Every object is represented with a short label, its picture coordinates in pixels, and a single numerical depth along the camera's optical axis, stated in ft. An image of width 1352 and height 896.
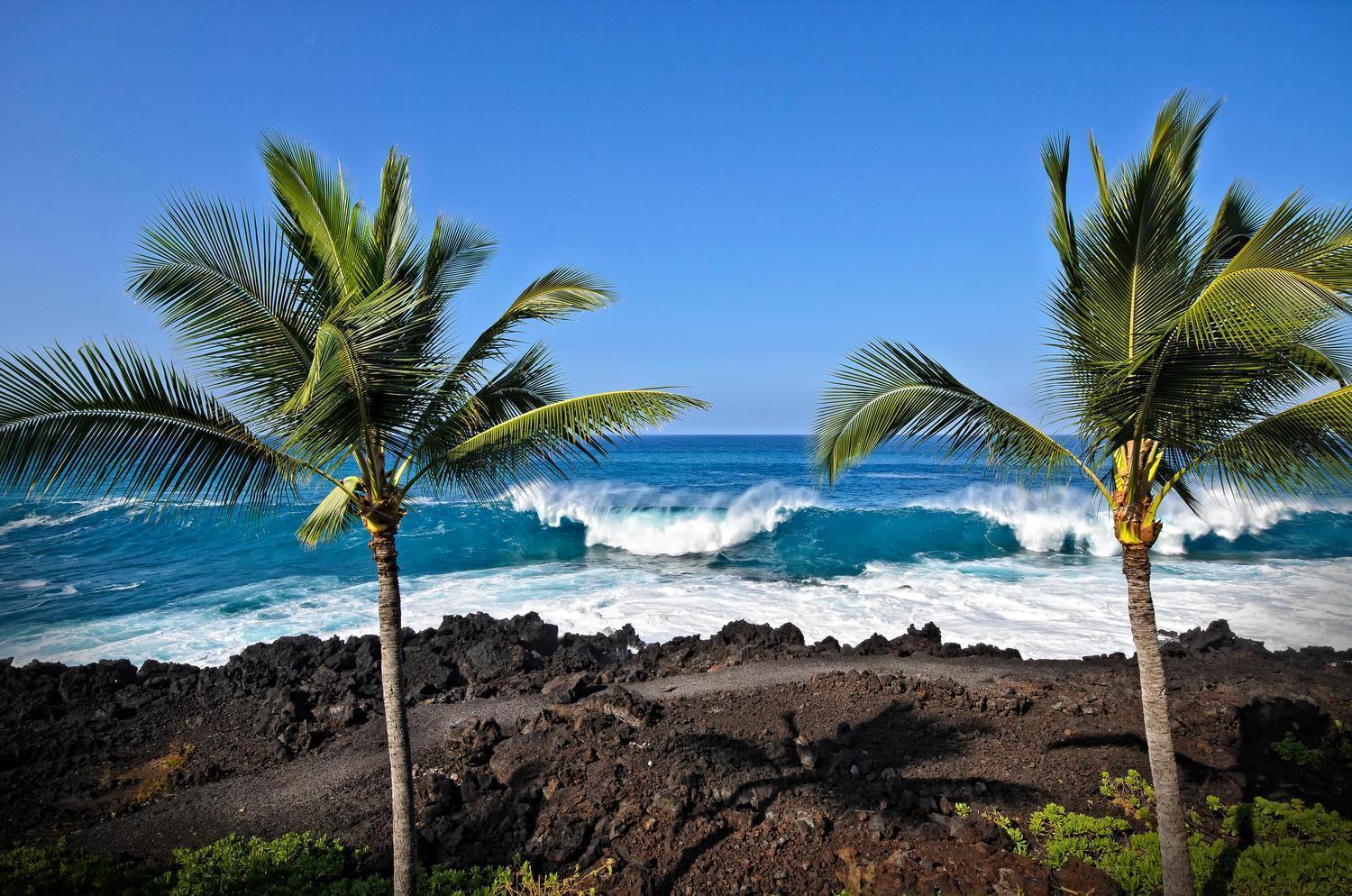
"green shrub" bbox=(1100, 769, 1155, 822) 21.85
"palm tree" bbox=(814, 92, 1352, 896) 13.75
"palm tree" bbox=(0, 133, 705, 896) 14.66
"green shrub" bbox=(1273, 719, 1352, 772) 25.04
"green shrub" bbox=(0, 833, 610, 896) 18.98
